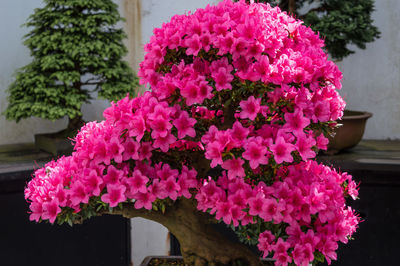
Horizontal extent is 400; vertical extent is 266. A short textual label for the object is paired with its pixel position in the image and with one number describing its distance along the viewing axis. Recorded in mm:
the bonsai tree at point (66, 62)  2445
